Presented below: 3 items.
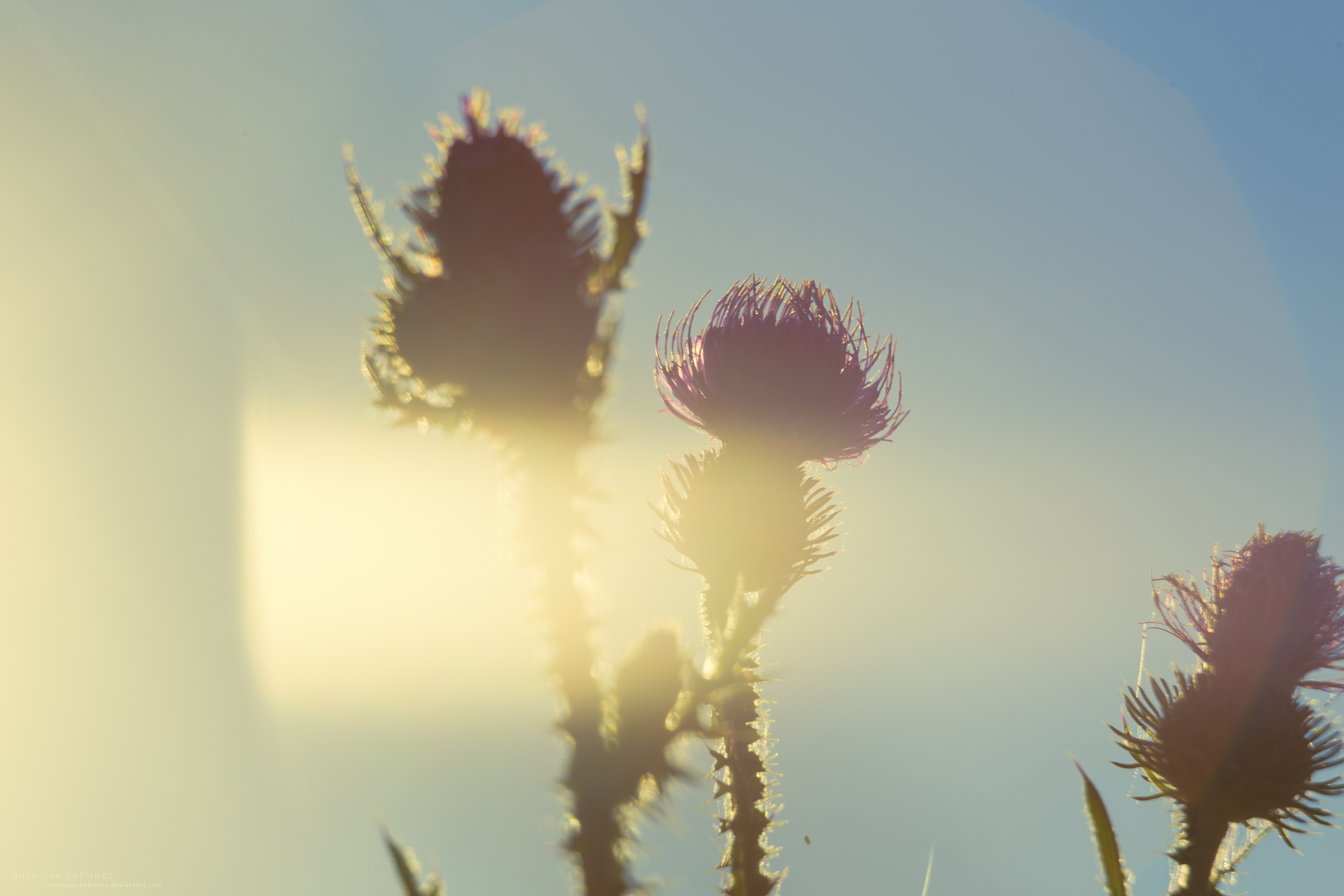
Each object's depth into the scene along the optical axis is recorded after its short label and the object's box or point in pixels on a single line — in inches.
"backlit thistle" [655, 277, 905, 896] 106.7
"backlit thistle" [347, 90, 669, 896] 51.5
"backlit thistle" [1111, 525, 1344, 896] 122.0
